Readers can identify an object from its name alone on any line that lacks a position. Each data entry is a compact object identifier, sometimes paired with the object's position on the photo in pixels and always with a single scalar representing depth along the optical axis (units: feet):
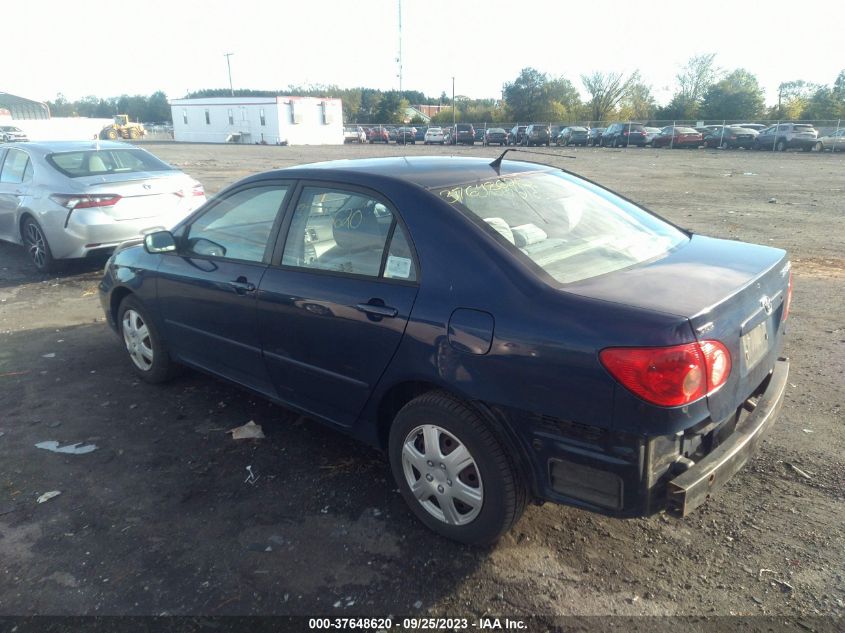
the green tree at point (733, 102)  172.86
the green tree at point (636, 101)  211.20
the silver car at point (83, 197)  25.26
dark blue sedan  7.65
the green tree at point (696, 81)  205.98
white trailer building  194.49
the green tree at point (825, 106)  152.46
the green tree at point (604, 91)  213.66
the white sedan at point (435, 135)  171.22
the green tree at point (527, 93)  221.25
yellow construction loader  204.64
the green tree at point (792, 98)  167.63
